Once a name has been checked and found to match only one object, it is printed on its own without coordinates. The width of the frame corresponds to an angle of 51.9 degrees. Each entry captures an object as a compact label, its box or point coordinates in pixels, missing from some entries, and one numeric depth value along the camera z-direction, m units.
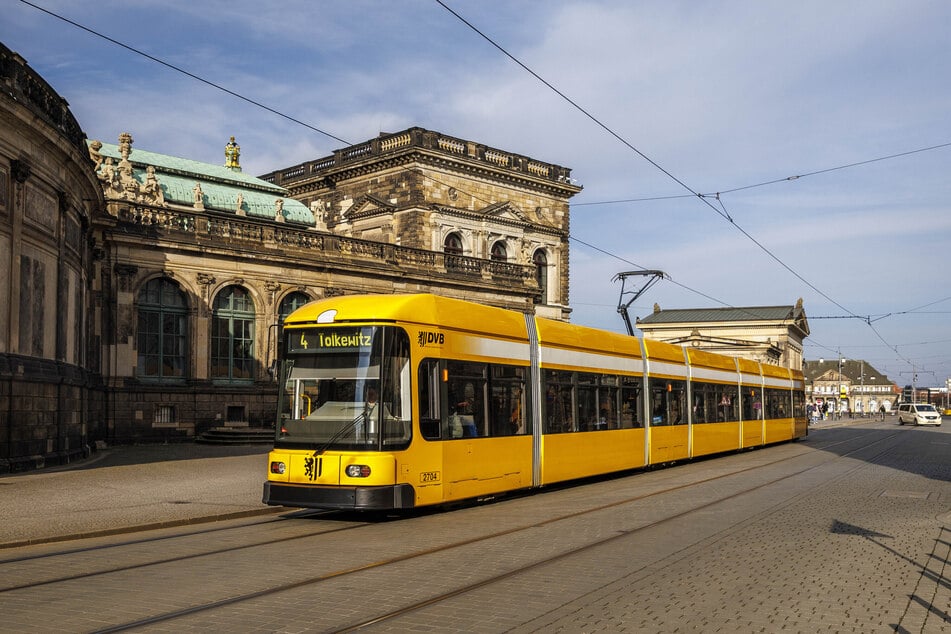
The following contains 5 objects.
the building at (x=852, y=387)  175.10
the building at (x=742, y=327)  106.62
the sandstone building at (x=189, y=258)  21.33
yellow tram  13.58
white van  78.25
